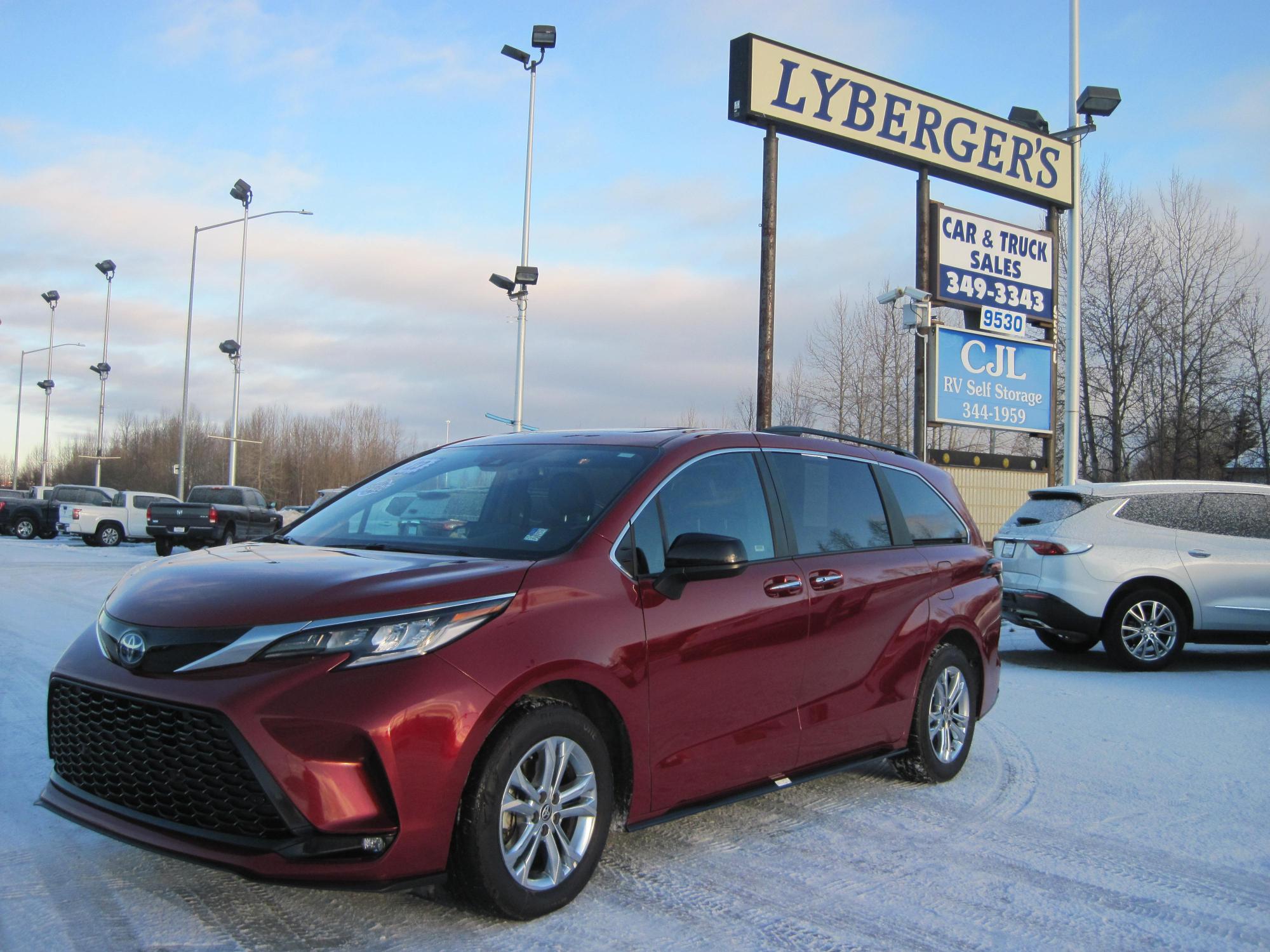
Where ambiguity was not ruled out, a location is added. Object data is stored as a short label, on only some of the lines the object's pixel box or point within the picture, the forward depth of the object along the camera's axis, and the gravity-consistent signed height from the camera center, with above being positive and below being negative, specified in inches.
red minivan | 129.0 -18.9
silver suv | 381.7 -9.0
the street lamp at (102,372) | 2403.5 +325.0
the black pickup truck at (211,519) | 1025.5 -2.2
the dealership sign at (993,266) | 804.6 +205.9
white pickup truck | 1237.7 -8.2
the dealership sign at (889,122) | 692.7 +283.7
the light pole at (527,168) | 1035.3 +363.6
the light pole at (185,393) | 1813.5 +200.7
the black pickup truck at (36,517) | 1333.7 -7.6
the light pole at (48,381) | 2684.5 +338.4
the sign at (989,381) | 798.5 +118.7
